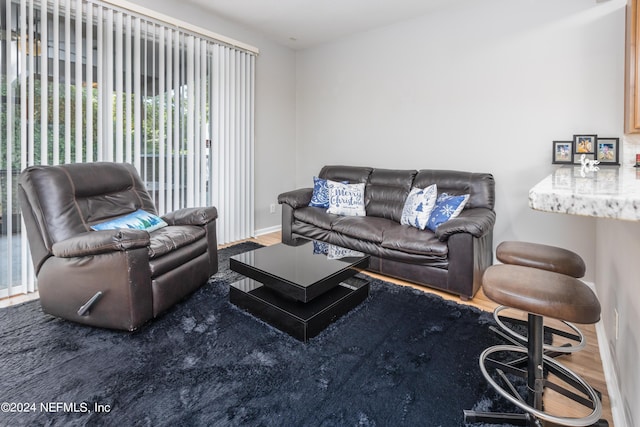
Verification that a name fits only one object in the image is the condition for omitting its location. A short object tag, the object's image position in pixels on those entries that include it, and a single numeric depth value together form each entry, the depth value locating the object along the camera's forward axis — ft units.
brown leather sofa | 8.65
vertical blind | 8.49
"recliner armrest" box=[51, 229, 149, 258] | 6.36
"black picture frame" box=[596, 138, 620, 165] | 8.82
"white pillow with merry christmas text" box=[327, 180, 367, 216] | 12.34
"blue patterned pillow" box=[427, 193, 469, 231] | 9.77
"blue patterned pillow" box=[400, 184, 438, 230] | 10.18
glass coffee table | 6.65
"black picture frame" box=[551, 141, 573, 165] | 9.57
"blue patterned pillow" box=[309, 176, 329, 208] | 13.08
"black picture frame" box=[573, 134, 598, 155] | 9.14
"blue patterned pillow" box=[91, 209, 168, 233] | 7.89
